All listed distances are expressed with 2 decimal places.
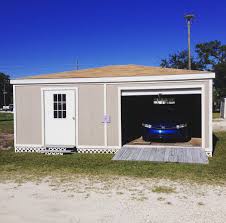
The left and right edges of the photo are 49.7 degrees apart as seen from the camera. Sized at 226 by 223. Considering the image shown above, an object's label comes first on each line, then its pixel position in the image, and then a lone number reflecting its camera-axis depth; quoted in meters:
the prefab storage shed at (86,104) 8.11
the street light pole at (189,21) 20.52
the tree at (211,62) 38.30
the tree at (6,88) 72.32
